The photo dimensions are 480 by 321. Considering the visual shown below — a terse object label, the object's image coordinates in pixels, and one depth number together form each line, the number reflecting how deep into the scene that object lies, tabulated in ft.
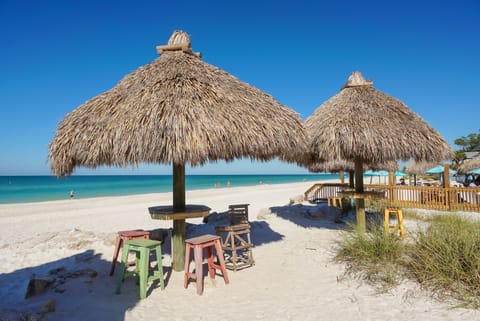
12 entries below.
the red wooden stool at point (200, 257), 12.23
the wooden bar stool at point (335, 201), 38.20
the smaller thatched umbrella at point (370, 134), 18.74
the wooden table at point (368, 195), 20.52
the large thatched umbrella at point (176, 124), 12.57
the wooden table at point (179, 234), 14.94
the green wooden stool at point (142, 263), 11.98
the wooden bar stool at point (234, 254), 15.30
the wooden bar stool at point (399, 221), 18.70
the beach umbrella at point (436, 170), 54.64
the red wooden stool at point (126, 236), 14.52
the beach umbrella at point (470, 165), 47.17
